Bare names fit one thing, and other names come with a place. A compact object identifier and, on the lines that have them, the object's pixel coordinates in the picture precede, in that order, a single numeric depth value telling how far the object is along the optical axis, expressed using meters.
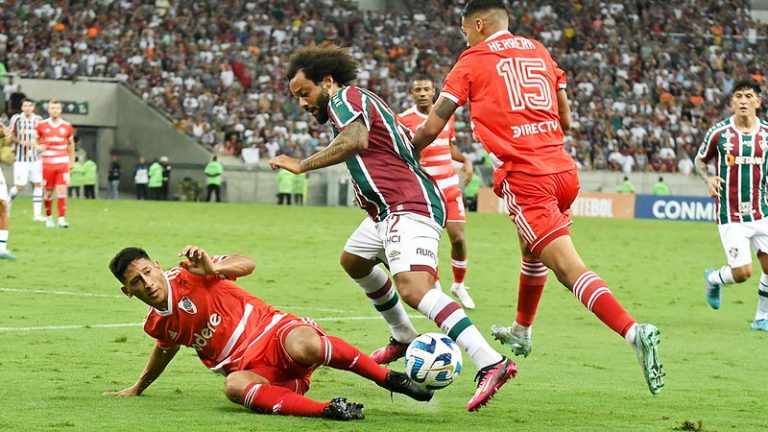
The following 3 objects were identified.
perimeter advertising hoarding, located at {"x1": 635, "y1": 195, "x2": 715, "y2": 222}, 83.69
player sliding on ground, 13.63
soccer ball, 13.80
